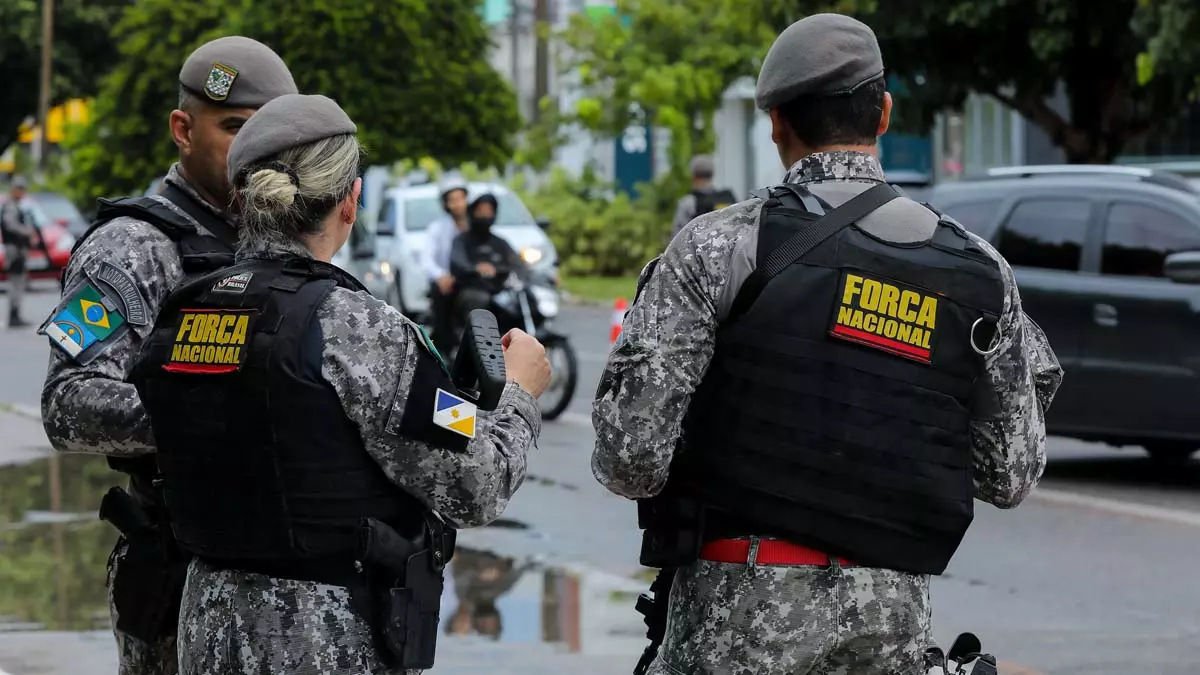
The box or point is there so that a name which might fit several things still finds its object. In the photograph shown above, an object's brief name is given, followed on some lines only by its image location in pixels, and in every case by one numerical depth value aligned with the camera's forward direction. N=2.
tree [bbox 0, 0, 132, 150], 50.69
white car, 20.42
